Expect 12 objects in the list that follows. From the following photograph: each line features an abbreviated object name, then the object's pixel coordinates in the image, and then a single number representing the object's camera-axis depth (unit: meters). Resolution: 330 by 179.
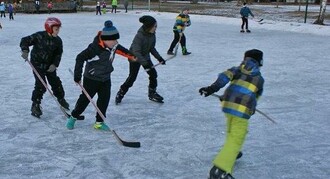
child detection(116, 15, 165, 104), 5.84
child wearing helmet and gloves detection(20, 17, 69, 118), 5.13
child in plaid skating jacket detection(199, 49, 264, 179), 3.43
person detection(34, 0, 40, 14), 32.90
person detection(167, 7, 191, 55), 11.42
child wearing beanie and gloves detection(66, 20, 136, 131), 4.56
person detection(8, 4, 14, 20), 25.37
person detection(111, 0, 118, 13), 33.21
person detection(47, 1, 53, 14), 33.29
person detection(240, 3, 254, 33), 18.39
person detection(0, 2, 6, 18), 28.70
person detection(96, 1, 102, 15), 31.17
